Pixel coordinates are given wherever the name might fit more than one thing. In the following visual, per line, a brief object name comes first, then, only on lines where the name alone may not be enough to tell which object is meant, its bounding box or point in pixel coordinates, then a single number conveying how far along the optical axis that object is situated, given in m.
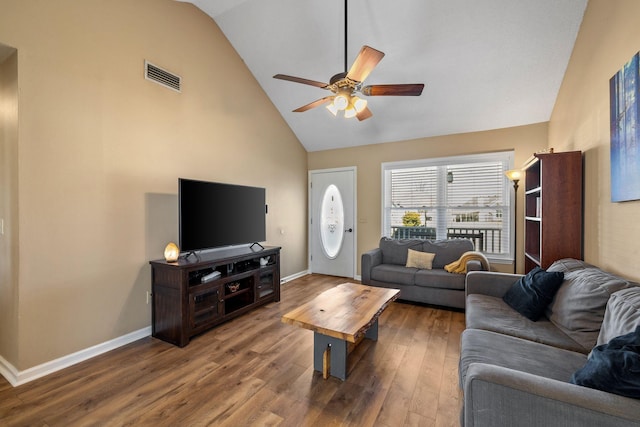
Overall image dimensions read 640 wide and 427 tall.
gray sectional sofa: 0.99
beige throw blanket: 3.42
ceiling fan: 2.12
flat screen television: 2.83
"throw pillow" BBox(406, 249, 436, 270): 3.88
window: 4.09
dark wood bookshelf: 2.56
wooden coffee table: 1.92
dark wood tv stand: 2.59
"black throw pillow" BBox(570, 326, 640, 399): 0.97
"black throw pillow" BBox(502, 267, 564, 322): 2.05
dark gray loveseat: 3.42
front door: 5.17
